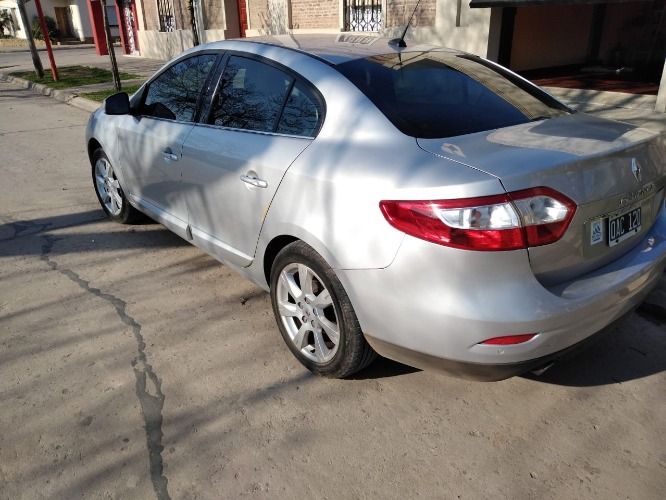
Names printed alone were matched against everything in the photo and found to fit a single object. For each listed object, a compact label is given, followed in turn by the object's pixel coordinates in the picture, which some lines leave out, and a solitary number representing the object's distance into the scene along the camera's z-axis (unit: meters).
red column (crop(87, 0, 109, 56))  25.67
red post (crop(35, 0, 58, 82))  15.89
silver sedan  2.19
